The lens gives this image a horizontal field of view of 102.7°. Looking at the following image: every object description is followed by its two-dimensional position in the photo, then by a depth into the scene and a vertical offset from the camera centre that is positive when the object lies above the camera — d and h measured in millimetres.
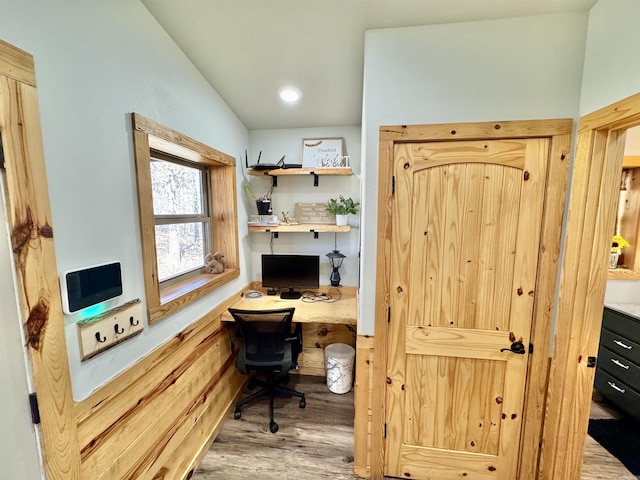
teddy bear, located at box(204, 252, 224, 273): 2143 -413
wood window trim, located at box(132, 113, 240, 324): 1258 +22
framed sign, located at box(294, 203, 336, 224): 2582 +3
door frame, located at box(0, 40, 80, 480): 759 -130
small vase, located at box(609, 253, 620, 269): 2334 -403
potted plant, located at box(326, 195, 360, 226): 2355 +49
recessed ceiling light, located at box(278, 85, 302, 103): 1921 +923
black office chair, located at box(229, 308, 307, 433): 1905 -1023
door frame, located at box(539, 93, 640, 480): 1201 -346
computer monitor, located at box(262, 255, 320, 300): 2512 -566
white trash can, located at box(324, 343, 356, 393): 2344 -1424
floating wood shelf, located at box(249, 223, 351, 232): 2297 -128
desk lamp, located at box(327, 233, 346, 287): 2494 -481
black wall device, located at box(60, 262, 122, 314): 907 -280
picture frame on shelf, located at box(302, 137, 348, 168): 2475 +603
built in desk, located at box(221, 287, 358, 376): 2072 -825
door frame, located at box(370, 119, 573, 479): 1302 -181
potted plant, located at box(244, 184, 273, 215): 2458 +96
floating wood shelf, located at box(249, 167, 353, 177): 2311 +391
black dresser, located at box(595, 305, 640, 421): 1827 -1092
